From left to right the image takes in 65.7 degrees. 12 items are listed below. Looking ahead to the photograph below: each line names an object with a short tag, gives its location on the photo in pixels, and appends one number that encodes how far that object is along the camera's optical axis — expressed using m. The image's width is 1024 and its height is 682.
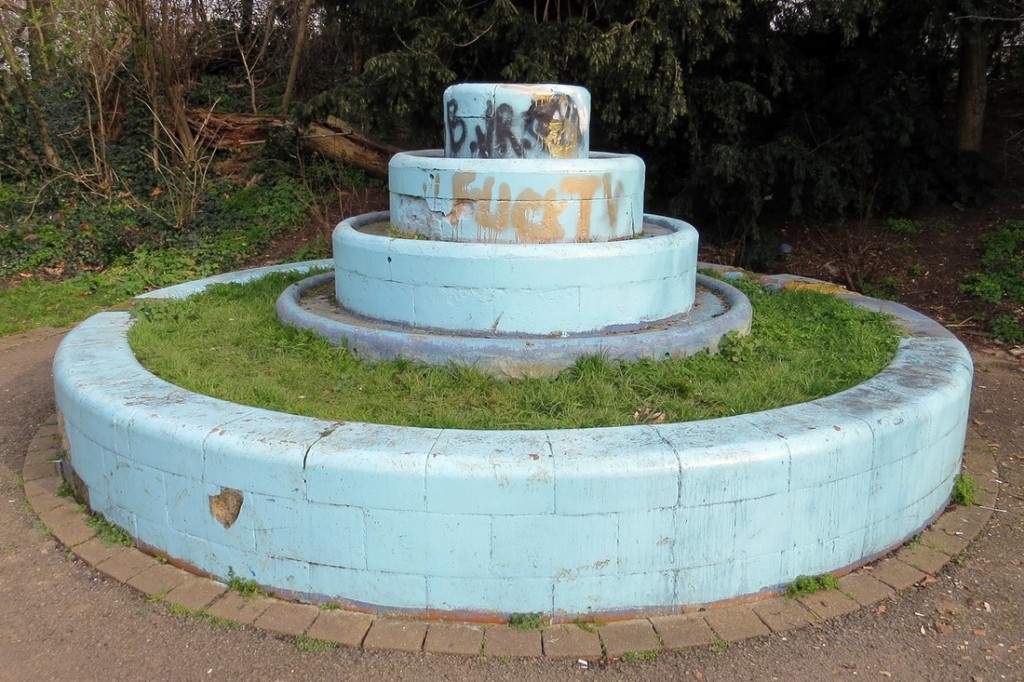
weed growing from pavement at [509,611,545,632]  3.15
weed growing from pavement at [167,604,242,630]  3.19
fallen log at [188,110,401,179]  13.28
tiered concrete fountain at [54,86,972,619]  3.10
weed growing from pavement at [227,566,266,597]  3.36
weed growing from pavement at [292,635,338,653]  3.05
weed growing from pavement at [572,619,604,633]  3.17
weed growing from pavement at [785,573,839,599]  3.41
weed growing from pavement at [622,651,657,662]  3.02
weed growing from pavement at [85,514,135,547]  3.78
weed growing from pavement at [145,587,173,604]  3.37
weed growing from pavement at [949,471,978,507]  4.34
